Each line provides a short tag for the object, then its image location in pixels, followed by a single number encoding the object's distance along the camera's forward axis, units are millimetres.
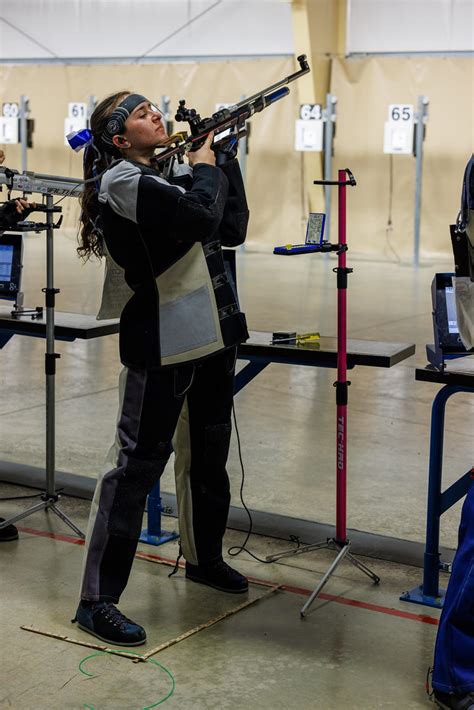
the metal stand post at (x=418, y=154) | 13414
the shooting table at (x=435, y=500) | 3414
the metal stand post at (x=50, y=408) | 3969
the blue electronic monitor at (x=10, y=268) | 4492
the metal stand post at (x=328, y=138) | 14156
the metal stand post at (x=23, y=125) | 16234
